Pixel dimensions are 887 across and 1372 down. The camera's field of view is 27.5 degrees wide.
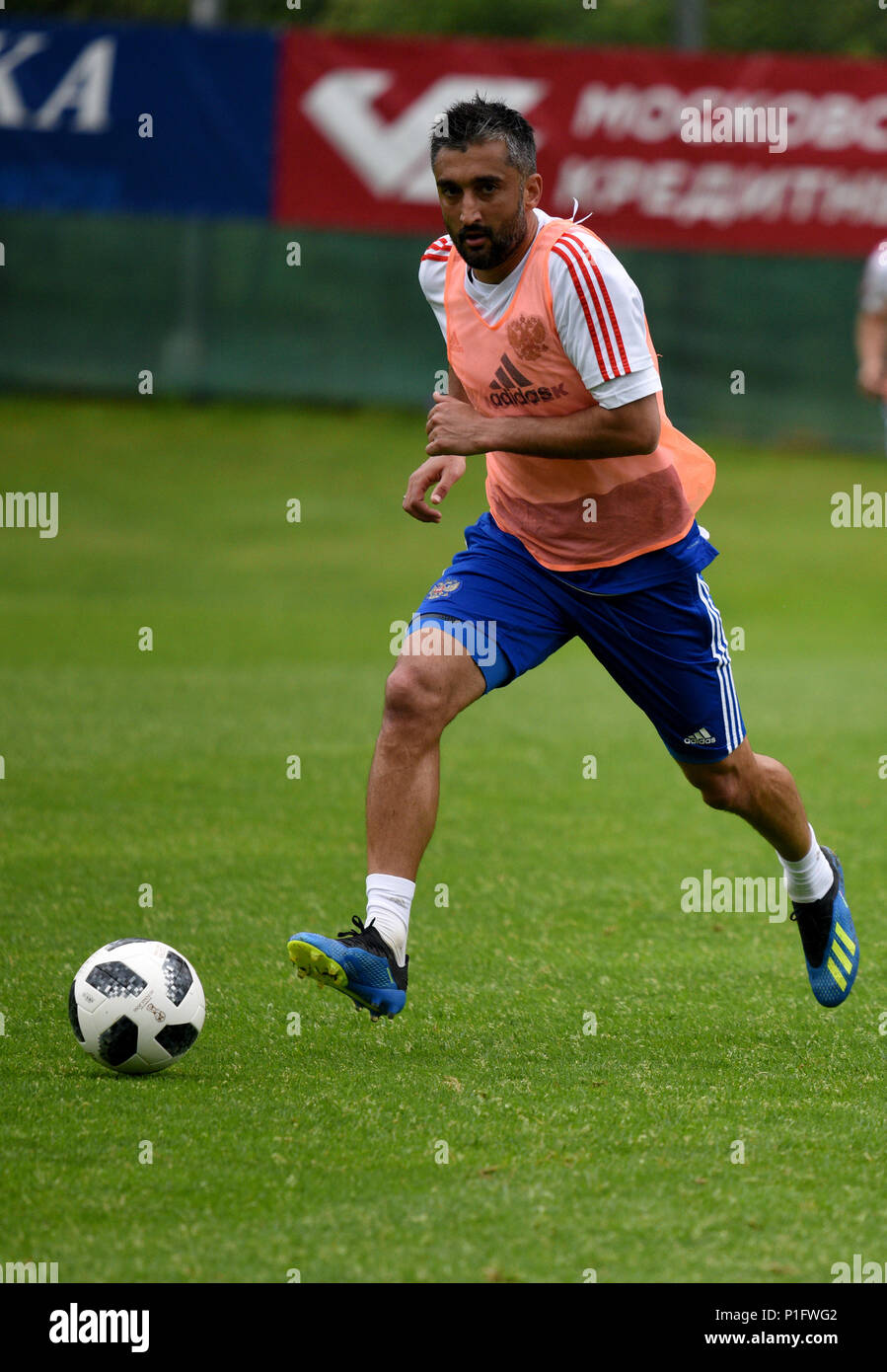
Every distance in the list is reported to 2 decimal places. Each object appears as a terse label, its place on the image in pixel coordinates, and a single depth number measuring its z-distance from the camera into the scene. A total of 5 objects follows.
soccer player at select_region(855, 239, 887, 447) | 10.77
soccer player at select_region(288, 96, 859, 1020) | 4.76
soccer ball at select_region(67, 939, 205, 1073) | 4.62
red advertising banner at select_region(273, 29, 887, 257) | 18.78
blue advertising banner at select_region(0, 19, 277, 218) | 18.78
